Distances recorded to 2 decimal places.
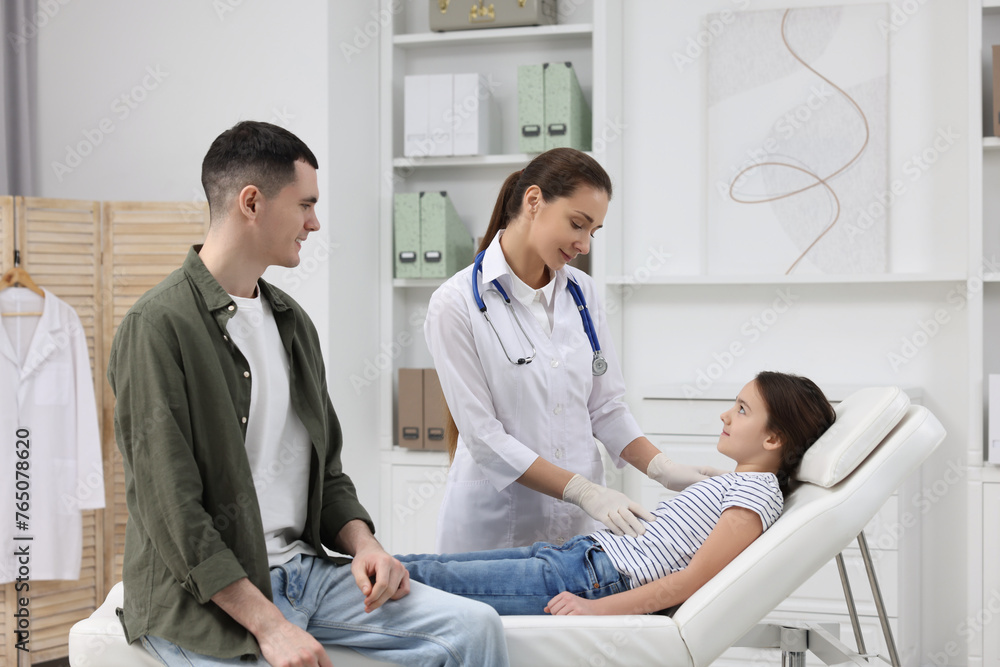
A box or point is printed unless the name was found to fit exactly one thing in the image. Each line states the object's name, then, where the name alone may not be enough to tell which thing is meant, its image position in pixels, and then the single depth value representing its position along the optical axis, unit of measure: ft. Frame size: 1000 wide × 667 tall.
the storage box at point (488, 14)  10.78
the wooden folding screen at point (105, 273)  9.54
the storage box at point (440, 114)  10.86
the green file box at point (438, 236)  10.85
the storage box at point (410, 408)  10.95
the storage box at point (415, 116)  10.93
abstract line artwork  10.39
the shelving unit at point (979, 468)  9.30
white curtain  11.03
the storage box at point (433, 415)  10.91
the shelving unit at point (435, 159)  10.76
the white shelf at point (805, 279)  9.75
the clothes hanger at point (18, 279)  9.24
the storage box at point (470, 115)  10.80
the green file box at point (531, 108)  10.48
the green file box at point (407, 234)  10.91
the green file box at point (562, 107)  10.41
